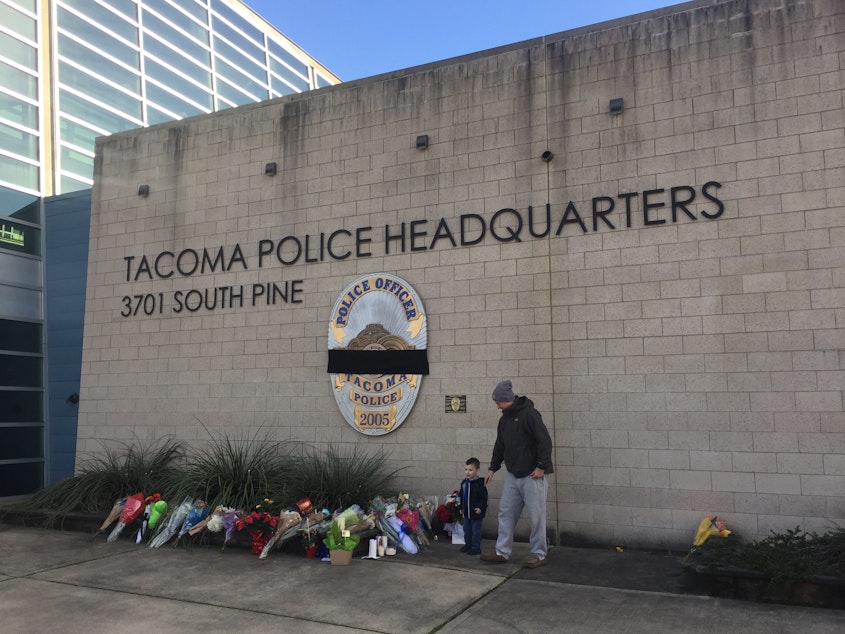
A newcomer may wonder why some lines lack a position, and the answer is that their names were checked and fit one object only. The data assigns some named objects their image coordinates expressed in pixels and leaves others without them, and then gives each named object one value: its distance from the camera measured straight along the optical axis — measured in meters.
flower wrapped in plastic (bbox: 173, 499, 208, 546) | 7.82
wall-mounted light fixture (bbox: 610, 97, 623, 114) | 8.02
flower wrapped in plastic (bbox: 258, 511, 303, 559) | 7.31
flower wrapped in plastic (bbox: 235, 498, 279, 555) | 7.36
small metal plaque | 8.38
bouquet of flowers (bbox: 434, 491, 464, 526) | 7.90
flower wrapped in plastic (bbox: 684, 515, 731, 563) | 6.80
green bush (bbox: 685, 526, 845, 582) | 5.37
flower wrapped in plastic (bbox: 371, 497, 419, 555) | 7.34
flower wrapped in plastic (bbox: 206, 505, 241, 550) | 7.58
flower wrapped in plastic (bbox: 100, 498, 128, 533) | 8.33
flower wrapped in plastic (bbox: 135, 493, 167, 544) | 8.05
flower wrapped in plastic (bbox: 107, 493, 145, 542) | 8.16
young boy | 7.29
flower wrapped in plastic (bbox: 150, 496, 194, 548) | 7.85
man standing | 6.70
